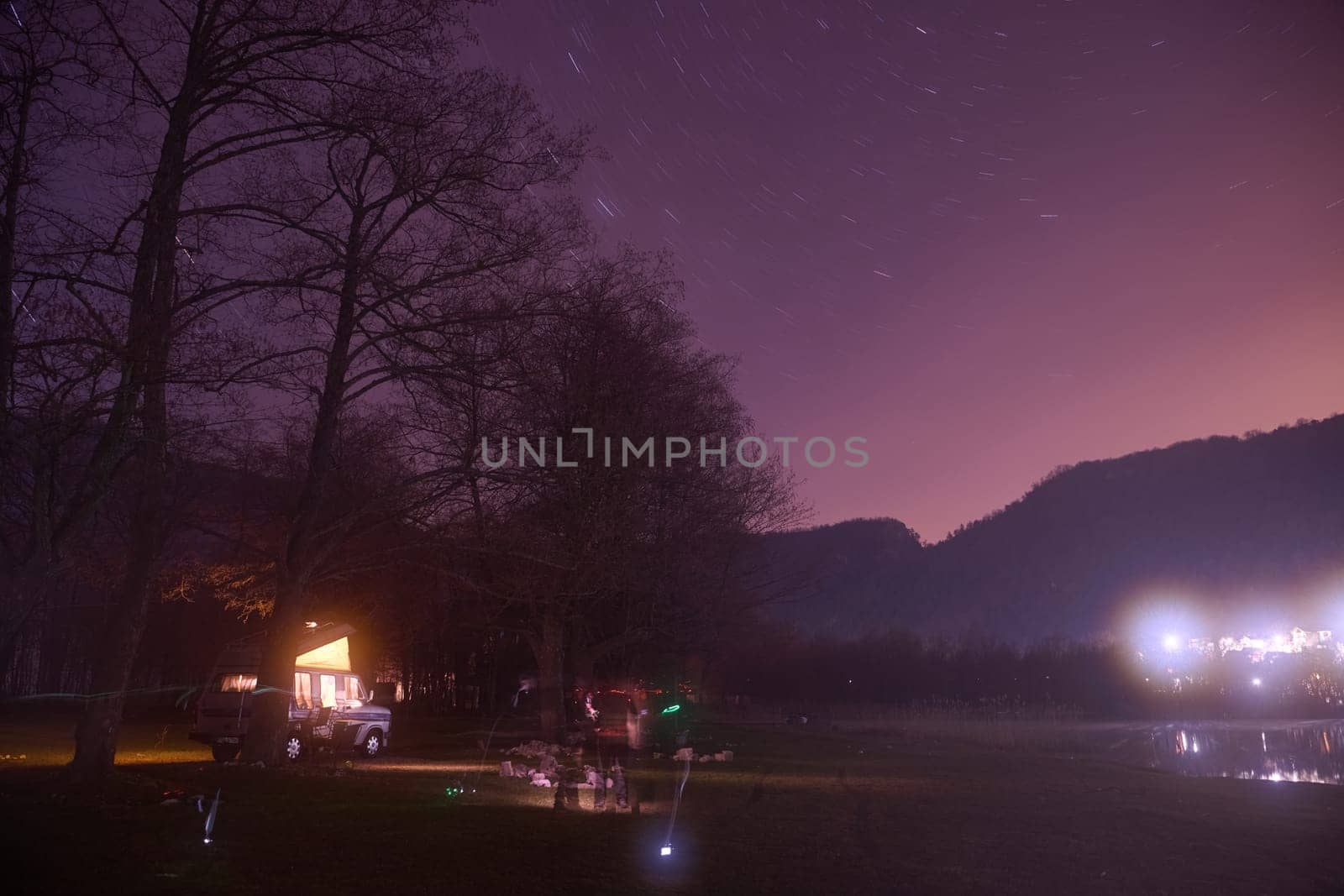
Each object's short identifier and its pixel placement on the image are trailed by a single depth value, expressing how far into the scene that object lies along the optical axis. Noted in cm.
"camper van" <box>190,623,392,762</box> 2138
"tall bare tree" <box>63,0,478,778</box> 1027
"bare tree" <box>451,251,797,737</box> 1612
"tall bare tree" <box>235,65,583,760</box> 1205
